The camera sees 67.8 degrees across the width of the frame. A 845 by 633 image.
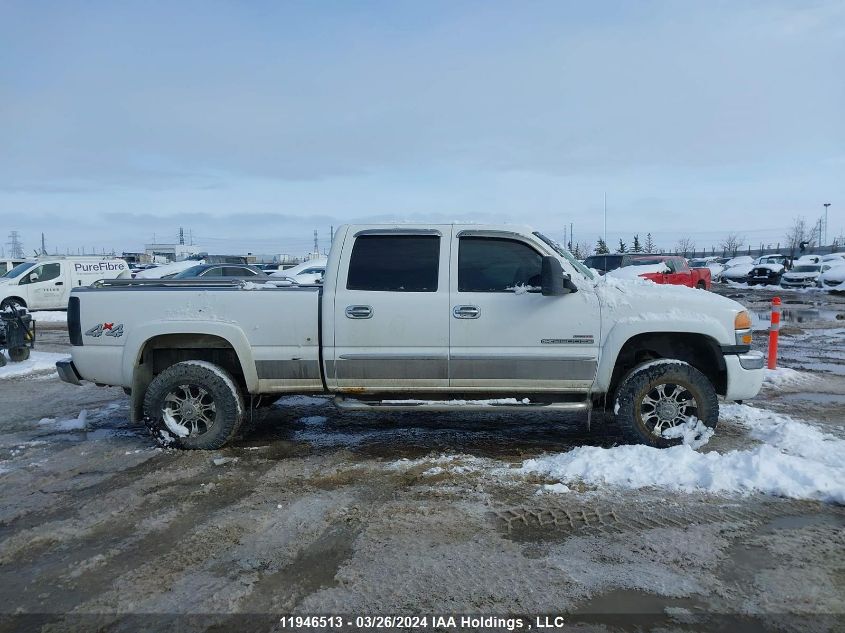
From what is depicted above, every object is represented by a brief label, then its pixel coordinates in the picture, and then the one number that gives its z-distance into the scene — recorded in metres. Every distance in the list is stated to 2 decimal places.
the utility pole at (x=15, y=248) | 116.19
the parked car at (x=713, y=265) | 40.73
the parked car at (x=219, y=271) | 19.22
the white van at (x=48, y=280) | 18.62
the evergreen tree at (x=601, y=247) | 68.40
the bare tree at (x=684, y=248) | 105.32
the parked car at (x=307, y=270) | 23.20
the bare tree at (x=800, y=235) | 74.49
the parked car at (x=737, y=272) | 35.02
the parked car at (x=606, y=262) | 19.64
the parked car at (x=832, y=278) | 26.44
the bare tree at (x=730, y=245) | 96.50
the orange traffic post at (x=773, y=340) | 8.92
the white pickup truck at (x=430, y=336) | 5.36
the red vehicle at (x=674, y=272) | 18.16
